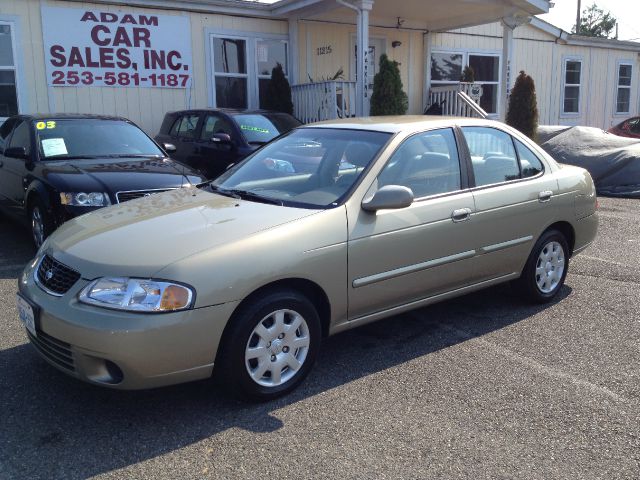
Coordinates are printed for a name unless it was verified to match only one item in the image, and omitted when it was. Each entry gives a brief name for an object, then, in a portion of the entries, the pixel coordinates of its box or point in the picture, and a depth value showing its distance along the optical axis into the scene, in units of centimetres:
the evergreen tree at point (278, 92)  1267
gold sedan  312
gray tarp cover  1138
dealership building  1055
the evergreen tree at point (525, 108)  1395
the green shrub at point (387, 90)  1234
